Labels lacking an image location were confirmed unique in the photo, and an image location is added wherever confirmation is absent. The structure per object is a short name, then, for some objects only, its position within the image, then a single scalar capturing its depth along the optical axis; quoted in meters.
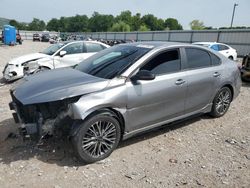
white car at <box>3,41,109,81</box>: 6.40
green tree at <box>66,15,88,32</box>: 82.65
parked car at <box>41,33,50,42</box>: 39.32
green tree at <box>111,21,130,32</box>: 61.95
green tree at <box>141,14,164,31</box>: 78.26
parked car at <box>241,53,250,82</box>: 7.05
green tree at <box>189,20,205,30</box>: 66.34
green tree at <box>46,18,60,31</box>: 89.69
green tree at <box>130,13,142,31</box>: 75.25
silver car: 2.54
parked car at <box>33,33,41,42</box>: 40.57
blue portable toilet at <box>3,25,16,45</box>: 24.50
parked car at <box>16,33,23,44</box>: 27.11
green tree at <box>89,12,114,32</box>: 77.96
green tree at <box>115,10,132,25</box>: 77.38
